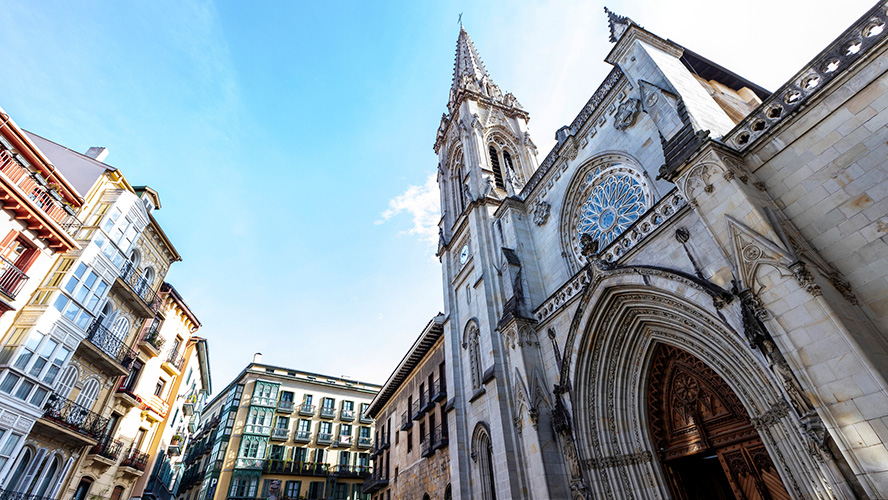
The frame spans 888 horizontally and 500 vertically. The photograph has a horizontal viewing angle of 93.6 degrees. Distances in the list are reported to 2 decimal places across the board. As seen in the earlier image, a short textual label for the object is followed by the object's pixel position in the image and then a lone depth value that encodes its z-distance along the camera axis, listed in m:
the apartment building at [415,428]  19.39
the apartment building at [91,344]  14.43
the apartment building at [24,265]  13.30
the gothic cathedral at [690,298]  5.92
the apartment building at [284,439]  35.48
